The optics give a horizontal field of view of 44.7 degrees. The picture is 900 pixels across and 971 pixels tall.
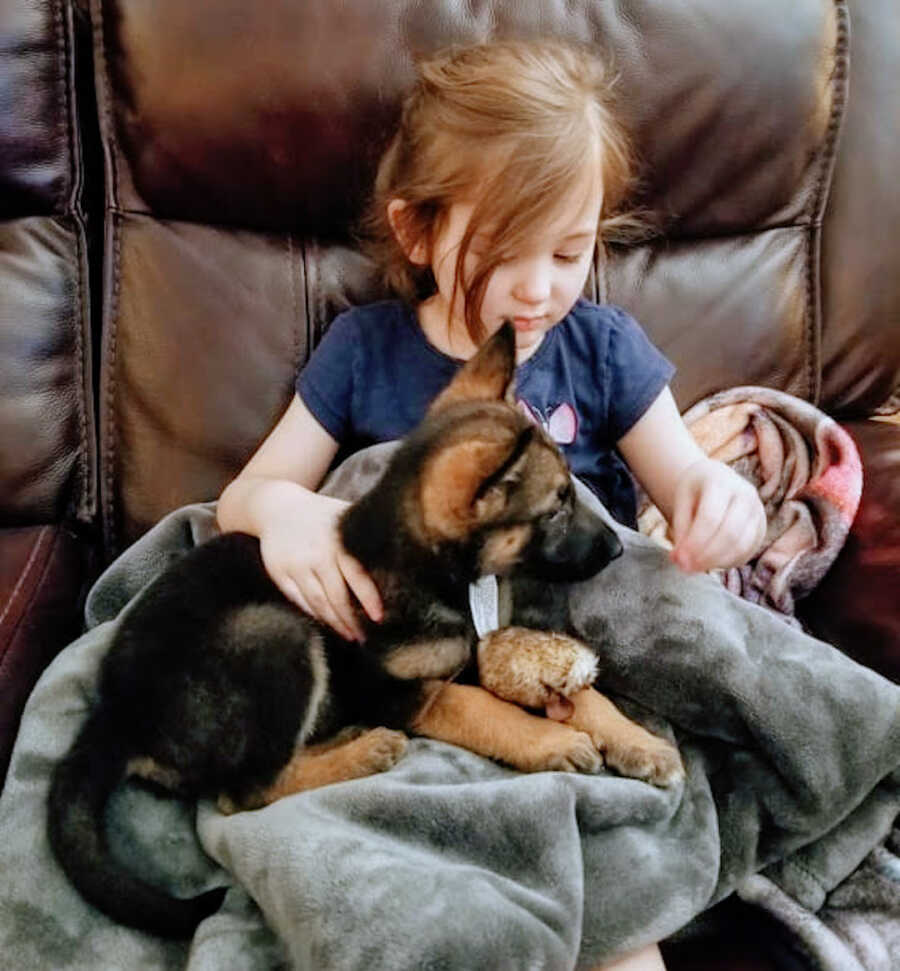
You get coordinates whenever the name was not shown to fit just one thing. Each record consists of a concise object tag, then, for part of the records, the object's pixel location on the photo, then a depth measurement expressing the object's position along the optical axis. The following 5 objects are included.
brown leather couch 1.53
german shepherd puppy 1.19
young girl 1.33
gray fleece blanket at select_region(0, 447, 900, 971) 1.00
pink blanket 1.56
